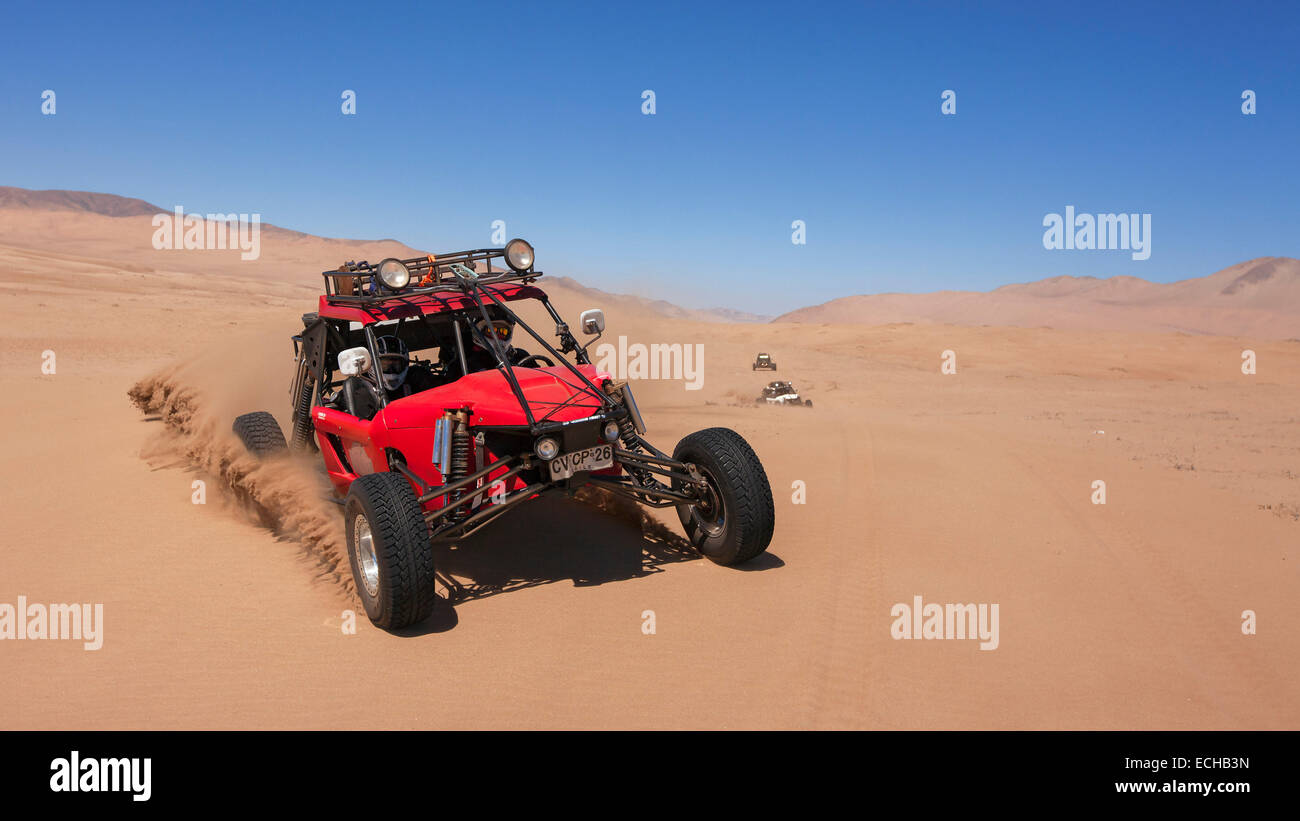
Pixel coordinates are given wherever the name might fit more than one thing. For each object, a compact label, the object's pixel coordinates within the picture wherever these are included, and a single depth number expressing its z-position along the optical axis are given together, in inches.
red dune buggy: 225.8
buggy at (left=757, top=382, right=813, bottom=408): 767.1
